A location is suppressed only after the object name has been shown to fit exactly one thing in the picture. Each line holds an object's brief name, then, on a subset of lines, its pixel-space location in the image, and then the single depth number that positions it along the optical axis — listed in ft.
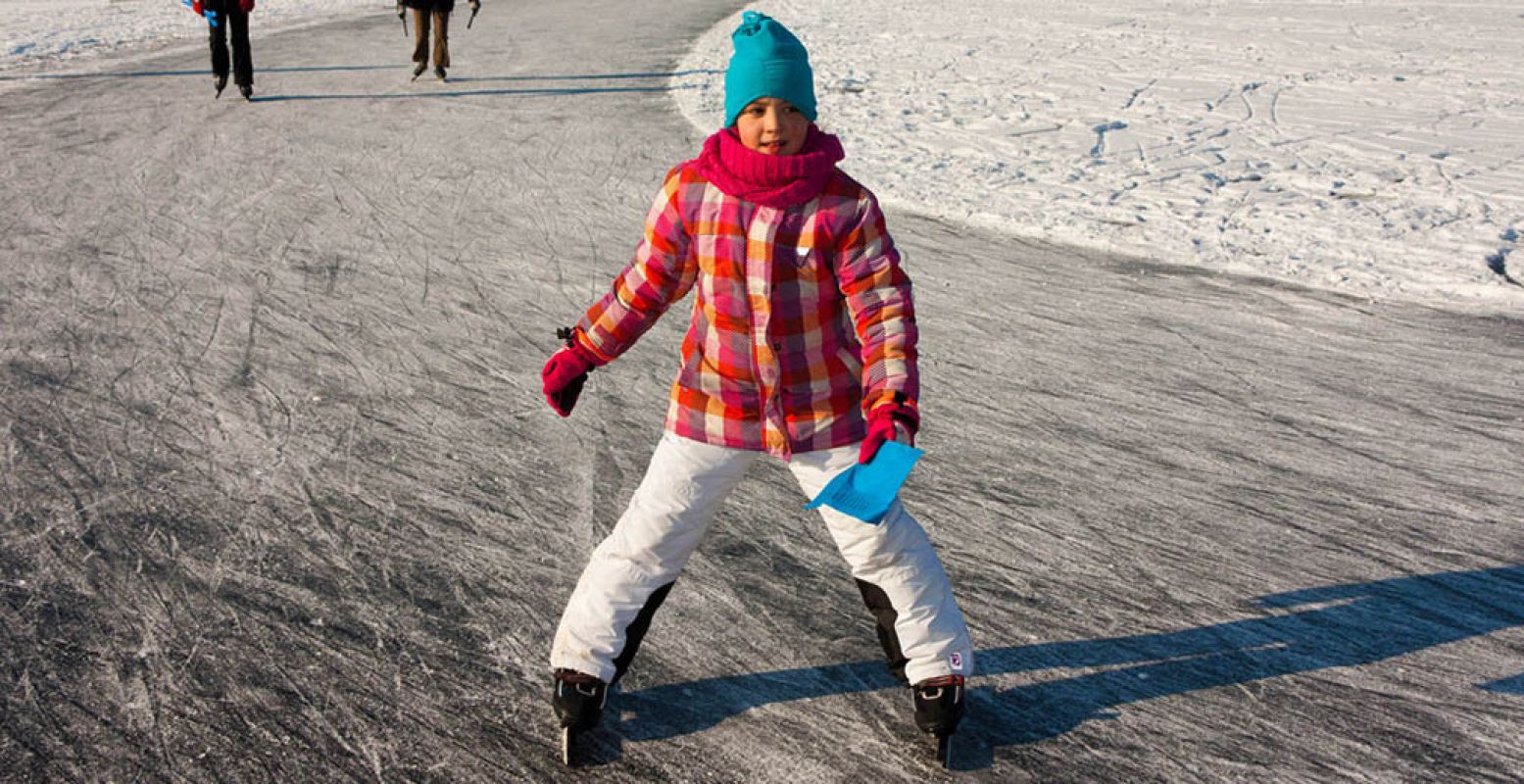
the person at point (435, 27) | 37.11
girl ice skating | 7.79
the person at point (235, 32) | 32.60
